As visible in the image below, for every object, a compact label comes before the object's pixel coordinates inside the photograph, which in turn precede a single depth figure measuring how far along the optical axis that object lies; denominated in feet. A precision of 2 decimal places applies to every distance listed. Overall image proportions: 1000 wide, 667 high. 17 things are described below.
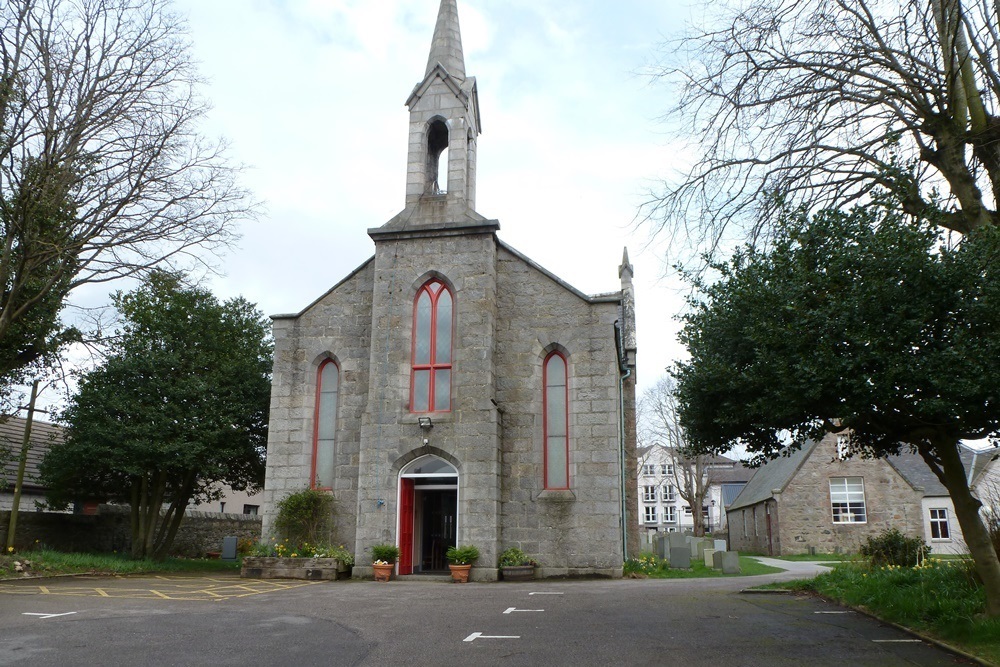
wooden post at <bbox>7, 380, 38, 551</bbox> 76.74
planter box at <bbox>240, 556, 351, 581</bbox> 66.85
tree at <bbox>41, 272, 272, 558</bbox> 81.20
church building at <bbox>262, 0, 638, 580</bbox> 68.33
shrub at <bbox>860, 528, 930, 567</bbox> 55.11
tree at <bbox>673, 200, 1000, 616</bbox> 29.12
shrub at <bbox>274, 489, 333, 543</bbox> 71.15
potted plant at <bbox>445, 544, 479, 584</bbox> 64.80
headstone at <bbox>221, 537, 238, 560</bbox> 104.51
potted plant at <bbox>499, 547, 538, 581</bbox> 66.62
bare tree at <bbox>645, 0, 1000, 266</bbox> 35.01
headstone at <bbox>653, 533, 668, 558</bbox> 89.71
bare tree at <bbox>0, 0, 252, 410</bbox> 58.70
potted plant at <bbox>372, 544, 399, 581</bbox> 65.62
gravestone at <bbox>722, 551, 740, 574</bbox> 79.77
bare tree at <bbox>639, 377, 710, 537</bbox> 179.93
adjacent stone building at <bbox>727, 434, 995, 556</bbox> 134.21
